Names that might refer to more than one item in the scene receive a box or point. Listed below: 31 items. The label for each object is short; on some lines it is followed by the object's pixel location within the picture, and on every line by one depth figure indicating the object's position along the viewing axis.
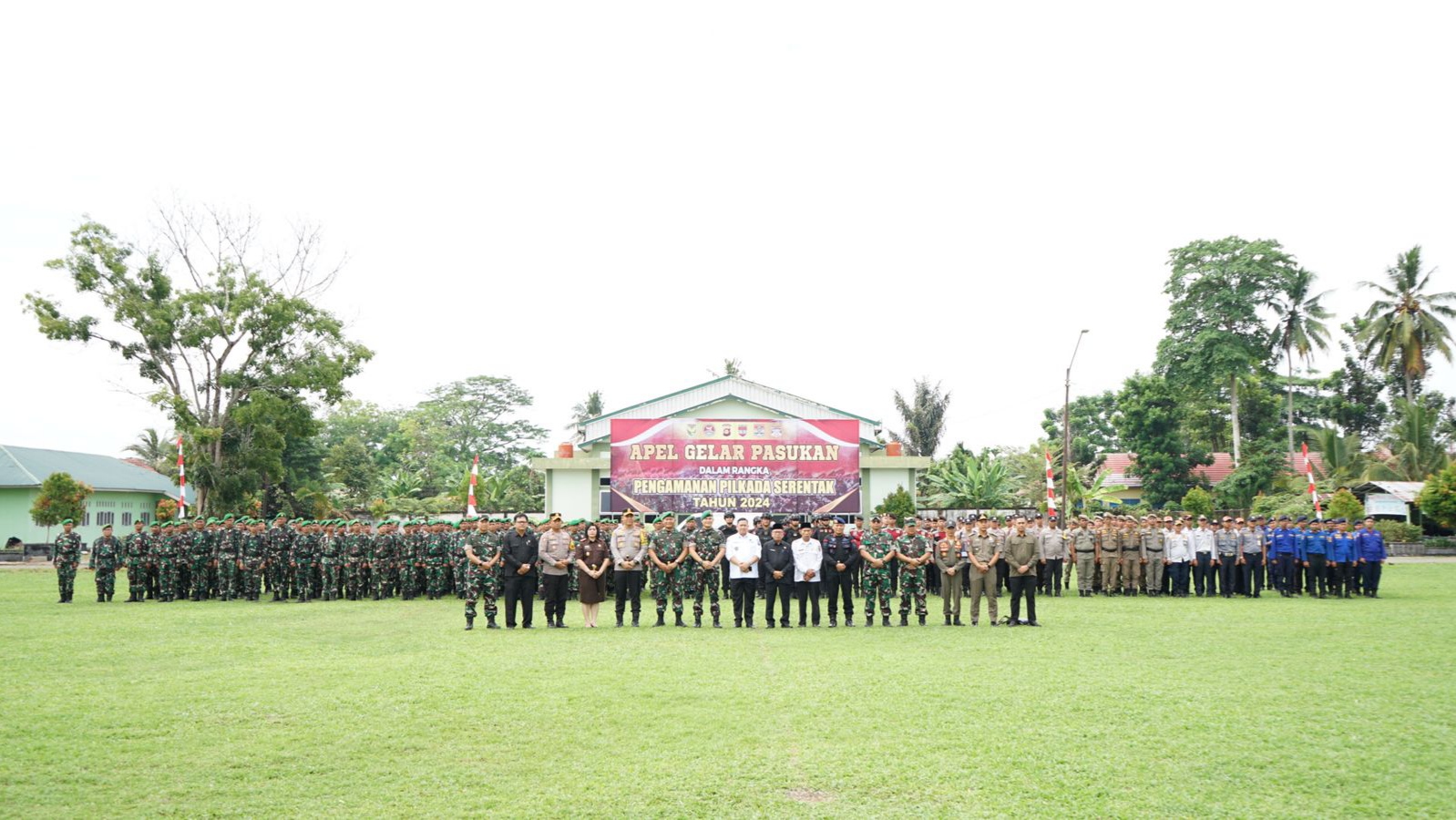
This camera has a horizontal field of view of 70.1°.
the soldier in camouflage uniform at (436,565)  17.91
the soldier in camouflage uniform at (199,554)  17.75
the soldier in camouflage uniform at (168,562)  17.52
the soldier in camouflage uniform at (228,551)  17.75
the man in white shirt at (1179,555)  18.20
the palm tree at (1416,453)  38.34
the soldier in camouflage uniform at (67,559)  16.98
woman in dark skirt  13.07
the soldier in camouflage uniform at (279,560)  17.84
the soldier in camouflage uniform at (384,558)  17.72
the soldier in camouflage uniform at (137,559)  17.42
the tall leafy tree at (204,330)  29.44
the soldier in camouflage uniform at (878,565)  13.33
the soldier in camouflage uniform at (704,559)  13.41
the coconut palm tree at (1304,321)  48.19
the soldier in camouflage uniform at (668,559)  13.44
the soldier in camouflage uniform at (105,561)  17.22
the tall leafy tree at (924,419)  53.84
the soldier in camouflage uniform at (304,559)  17.64
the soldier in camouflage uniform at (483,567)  12.93
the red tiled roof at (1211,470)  47.76
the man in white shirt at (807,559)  13.12
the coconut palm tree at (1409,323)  45.12
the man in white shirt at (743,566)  13.13
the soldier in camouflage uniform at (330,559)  17.59
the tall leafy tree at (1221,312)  45.69
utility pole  26.11
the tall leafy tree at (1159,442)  44.06
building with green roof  36.12
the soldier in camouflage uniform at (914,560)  13.29
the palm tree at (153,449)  52.62
